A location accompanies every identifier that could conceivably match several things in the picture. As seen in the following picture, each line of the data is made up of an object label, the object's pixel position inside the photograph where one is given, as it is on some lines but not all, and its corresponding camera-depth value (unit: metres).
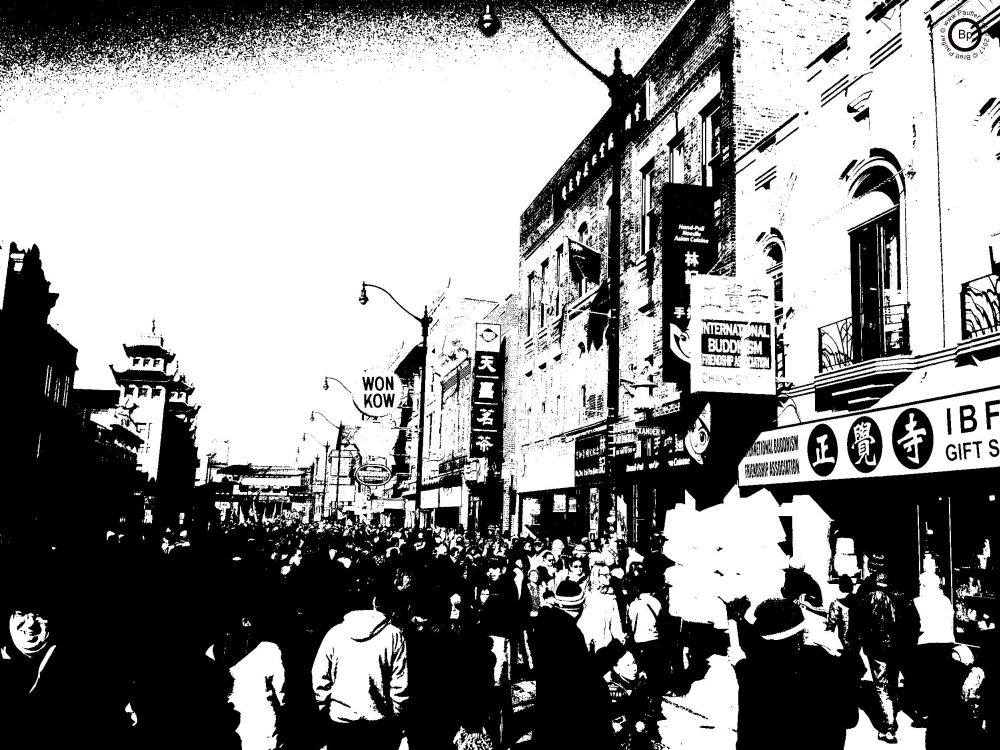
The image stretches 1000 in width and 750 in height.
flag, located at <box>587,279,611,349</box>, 25.36
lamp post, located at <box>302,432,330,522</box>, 108.66
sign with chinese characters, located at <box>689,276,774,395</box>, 16.53
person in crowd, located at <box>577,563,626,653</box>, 8.65
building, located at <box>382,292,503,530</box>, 38.41
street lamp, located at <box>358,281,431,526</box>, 28.56
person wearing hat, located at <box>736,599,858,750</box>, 4.71
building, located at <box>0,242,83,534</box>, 37.34
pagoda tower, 95.19
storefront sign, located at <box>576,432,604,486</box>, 24.17
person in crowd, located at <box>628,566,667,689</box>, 9.60
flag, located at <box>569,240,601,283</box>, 26.66
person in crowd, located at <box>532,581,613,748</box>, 6.36
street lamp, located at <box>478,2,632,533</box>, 23.25
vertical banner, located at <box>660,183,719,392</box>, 19.78
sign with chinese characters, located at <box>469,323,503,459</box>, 35.88
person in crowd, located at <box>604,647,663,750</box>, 7.07
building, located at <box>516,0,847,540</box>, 19.16
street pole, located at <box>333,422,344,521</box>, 64.88
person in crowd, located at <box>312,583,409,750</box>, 5.77
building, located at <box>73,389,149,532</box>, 51.53
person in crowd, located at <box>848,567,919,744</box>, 9.39
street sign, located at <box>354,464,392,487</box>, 46.31
